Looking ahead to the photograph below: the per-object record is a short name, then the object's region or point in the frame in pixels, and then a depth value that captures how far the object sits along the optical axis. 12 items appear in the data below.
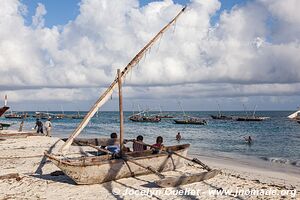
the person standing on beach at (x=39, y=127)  33.16
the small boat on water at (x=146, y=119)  84.75
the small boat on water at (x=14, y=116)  104.06
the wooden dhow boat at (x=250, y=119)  91.22
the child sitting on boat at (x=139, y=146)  15.15
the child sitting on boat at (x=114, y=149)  13.77
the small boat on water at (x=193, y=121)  74.56
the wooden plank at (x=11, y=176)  12.65
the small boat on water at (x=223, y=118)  100.16
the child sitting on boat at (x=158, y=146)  14.12
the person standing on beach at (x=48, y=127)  30.47
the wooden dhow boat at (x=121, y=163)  11.64
